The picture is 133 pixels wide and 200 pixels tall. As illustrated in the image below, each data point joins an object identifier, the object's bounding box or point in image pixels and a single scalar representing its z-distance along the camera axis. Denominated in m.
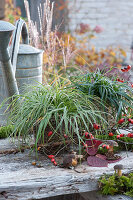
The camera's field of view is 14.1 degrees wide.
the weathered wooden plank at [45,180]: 2.51
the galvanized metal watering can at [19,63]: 2.88
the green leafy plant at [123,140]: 2.80
